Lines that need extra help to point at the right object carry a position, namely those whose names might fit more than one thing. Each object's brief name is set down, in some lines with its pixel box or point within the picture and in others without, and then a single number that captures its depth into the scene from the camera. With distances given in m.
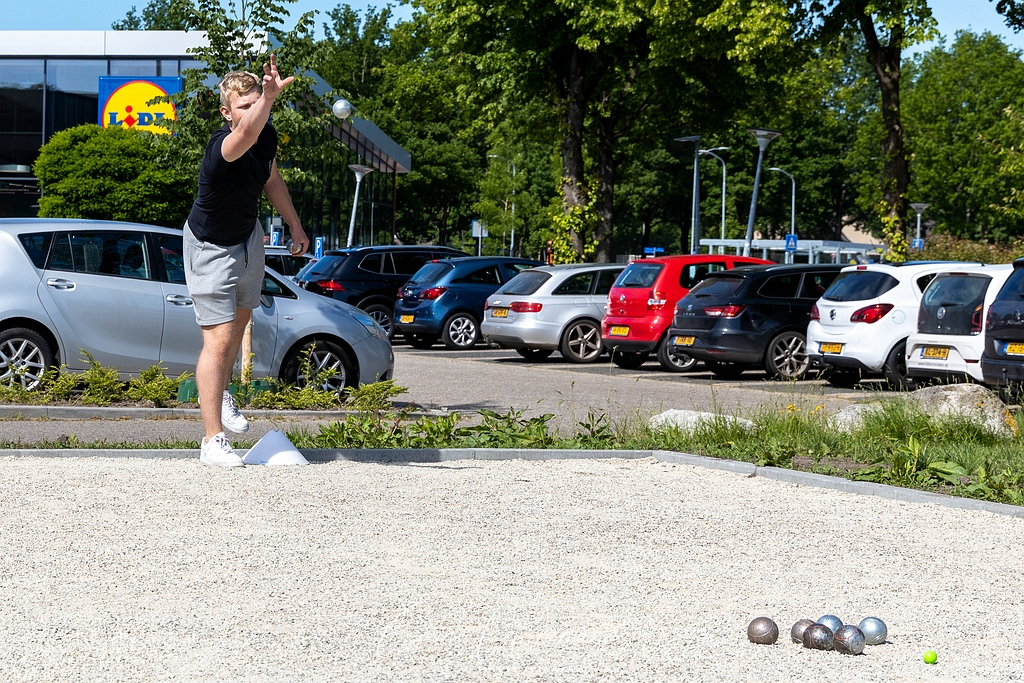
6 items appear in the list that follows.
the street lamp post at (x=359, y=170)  47.42
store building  48.28
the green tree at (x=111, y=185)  37.62
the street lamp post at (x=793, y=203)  76.56
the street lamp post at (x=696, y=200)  44.31
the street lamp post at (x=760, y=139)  36.14
